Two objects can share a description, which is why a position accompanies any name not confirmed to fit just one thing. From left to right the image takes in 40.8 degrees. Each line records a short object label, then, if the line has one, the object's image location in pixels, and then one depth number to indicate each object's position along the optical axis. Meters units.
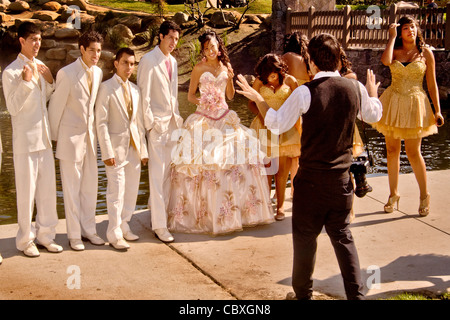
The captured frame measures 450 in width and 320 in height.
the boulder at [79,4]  29.47
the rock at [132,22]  26.39
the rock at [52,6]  29.11
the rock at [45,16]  27.78
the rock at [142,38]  25.41
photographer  4.15
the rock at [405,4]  24.56
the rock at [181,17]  26.81
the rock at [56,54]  24.55
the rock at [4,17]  27.87
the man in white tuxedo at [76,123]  5.53
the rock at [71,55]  24.62
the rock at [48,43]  25.20
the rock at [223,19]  26.64
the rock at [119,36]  24.92
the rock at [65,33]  25.73
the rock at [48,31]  25.86
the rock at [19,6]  29.58
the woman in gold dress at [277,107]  6.73
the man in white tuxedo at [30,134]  5.27
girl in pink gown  6.28
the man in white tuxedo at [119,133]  5.65
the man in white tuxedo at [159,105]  5.97
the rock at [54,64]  24.50
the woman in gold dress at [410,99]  6.71
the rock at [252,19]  27.70
